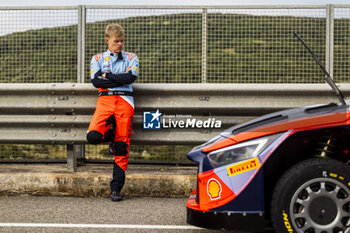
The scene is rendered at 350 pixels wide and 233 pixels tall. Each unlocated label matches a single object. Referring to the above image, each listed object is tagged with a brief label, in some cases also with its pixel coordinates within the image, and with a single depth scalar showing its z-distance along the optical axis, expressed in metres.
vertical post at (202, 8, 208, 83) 11.44
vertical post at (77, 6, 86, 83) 11.50
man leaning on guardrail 9.62
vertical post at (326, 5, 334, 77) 11.26
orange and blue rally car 5.77
